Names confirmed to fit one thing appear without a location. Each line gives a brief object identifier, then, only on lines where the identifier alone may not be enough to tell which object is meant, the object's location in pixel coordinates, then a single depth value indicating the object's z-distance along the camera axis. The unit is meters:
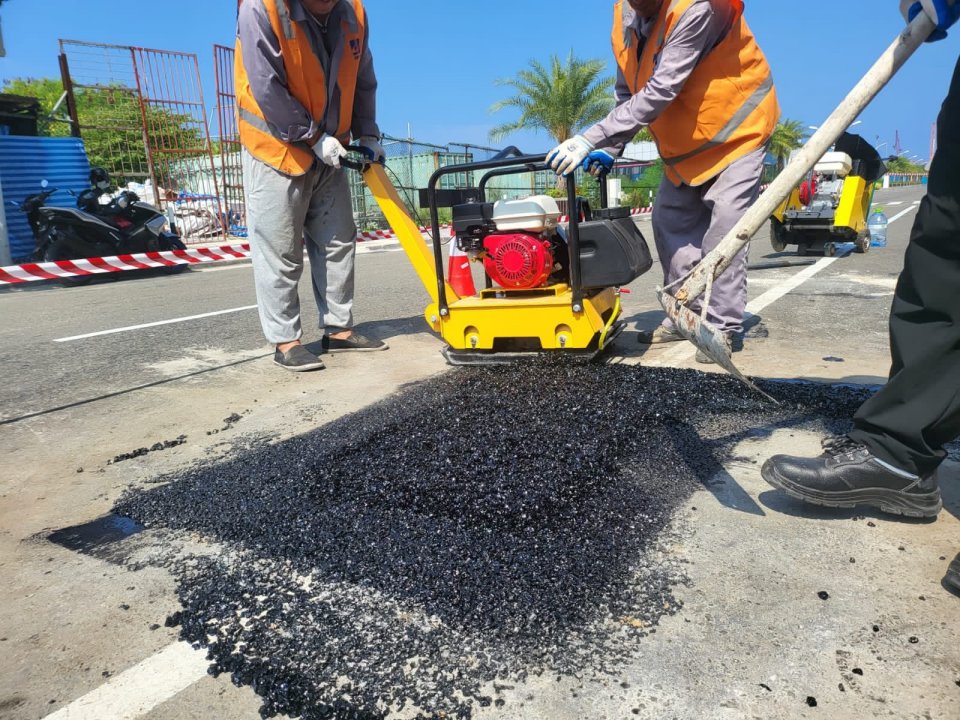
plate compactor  3.45
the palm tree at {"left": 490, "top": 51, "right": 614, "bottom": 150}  29.42
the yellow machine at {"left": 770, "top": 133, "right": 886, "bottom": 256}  8.88
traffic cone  3.95
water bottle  10.29
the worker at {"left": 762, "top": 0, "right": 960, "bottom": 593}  1.80
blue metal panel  11.88
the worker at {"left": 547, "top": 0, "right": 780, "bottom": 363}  3.33
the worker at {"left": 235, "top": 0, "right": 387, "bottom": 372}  3.59
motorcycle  9.97
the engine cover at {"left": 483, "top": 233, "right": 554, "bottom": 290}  3.50
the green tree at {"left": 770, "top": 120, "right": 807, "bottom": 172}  44.34
